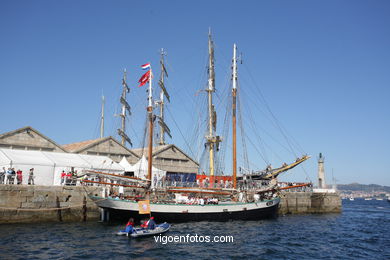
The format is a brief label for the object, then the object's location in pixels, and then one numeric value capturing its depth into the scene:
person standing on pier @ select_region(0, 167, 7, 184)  30.11
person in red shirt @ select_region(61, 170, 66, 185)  34.58
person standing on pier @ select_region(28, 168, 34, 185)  31.65
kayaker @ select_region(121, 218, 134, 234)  24.31
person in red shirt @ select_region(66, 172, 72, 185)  33.69
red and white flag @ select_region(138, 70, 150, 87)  38.25
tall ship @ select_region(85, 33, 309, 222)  31.79
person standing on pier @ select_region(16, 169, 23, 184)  31.20
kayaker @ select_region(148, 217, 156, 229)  25.36
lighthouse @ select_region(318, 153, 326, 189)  59.56
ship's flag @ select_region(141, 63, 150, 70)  38.72
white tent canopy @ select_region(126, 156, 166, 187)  42.28
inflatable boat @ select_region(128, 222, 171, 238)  24.22
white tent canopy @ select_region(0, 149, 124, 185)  33.72
